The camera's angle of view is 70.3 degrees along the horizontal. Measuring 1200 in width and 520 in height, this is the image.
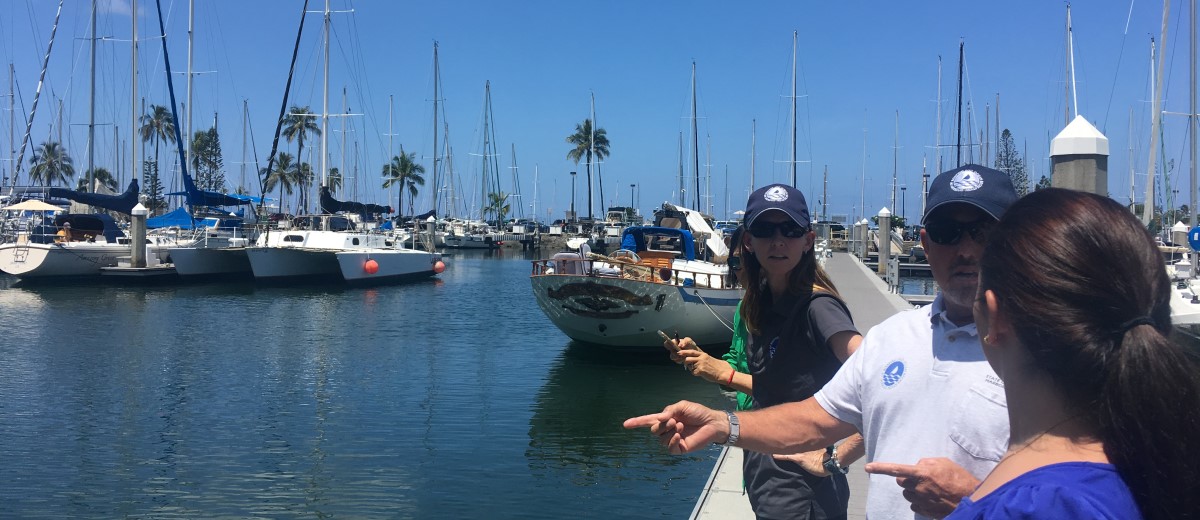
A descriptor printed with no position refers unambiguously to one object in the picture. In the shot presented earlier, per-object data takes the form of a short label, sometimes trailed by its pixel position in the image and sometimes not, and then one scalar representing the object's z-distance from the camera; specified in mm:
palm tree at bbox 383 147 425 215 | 94500
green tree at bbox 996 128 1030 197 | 69588
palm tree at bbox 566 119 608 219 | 84750
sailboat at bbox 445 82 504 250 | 75562
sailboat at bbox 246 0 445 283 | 36375
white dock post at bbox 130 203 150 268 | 35125
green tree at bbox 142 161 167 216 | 66444
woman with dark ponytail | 1160
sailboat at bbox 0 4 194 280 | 34094
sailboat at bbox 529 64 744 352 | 15711
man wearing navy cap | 1871
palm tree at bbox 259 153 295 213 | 93938
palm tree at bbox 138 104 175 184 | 85438
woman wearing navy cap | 3035
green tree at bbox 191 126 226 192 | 81188
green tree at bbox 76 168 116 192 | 81369
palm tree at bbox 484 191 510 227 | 96350
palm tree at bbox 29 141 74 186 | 63462
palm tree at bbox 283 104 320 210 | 83688
